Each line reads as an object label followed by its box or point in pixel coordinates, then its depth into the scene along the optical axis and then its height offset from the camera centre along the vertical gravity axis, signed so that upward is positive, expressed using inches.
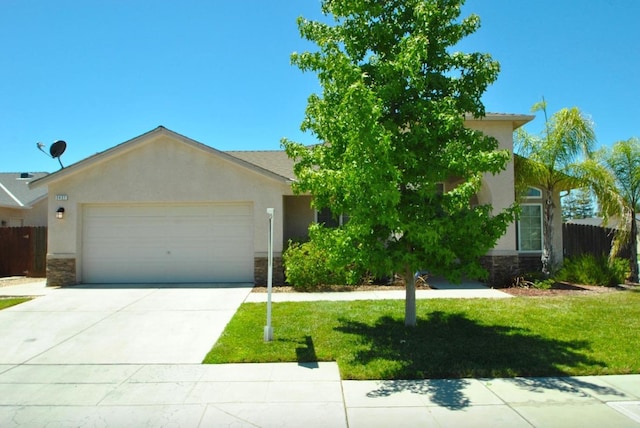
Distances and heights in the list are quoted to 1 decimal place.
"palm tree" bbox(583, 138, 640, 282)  498.0 +52.4
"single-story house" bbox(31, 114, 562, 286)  508.7 +20.8
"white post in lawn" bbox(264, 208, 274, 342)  283.0 -60.4
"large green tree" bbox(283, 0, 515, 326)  249.8 +54.1
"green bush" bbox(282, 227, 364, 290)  482.9 -42.0
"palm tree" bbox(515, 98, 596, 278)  488.7 +86.6
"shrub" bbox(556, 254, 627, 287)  512.7 -49.2
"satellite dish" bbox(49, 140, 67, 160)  669.3 +126.8
